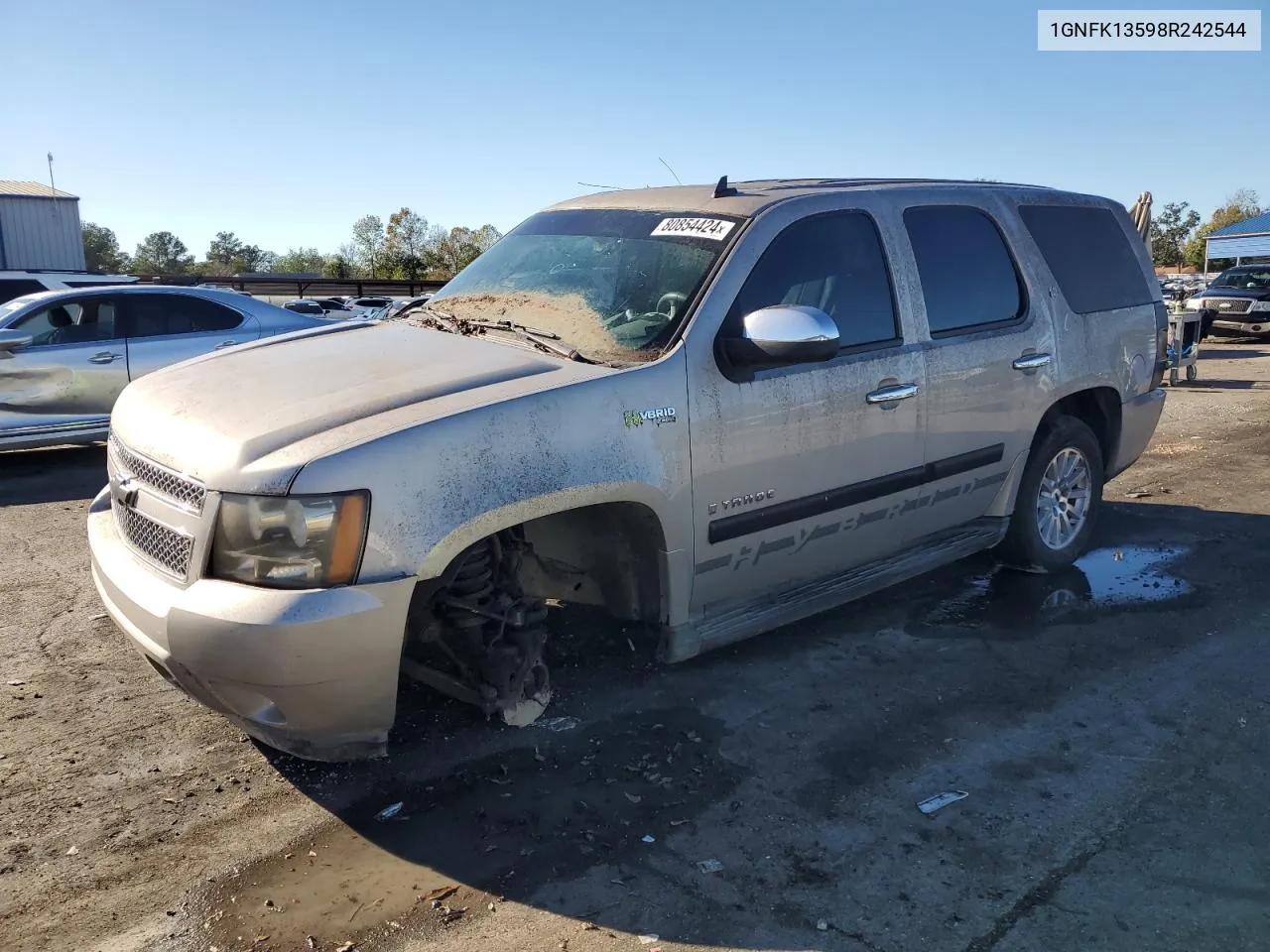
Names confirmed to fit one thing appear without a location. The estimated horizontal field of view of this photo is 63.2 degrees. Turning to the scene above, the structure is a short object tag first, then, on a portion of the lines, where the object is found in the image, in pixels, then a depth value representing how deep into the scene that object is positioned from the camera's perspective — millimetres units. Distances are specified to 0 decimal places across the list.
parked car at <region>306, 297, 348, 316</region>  28484
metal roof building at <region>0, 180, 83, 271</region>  33875
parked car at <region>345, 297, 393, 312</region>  28716
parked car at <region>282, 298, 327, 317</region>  17566
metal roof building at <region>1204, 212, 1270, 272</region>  61500
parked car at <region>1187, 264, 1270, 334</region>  21062
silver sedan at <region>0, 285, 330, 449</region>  8766
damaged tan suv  2998
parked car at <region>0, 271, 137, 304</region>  10859
